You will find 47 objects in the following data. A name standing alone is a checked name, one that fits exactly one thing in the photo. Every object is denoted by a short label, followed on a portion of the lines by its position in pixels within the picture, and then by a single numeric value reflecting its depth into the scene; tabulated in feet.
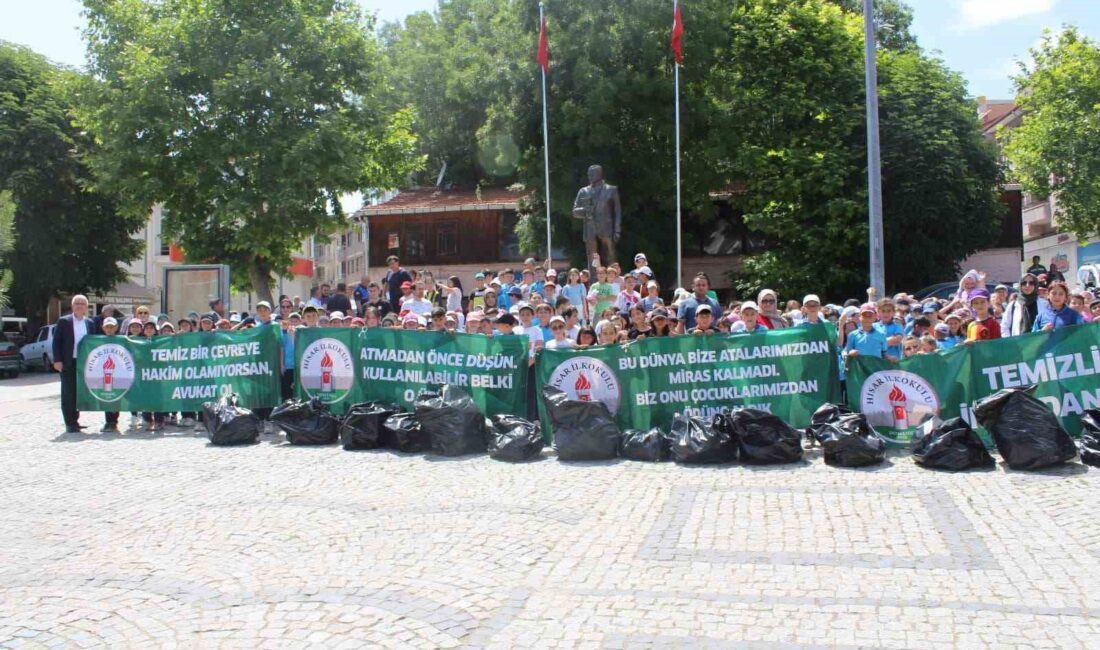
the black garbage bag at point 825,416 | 32.95
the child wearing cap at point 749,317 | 37.01
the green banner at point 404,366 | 38.14
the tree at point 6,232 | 103.91
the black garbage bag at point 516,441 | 33.96
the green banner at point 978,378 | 32.40
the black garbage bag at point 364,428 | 36.78
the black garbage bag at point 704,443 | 32.09
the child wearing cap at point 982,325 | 36.94
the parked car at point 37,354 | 114.01
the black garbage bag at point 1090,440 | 29.89
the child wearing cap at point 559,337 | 38.06
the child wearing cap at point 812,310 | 37.08
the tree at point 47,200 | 124.36
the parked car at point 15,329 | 118.42
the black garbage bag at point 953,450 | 30.07
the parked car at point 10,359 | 104.63
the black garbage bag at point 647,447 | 33.35
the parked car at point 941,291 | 84.31
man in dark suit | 44.50
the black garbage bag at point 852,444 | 30.91
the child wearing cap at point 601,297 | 49.34
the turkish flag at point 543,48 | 82.07
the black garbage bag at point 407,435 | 36.04
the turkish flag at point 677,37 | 75.92
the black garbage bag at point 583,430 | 33.50
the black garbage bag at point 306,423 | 38.32
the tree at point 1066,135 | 115.96
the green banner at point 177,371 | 43.21
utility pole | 58.23
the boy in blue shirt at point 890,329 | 34.81
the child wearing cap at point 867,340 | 34.58
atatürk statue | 65.77
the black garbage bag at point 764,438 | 31.83
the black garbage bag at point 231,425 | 39.09
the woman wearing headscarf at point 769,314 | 38.27
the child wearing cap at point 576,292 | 52.75
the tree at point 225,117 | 91.66
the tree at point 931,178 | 100.42
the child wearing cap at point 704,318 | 37.93
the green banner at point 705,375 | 34.86
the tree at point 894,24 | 146.61
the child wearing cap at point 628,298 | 47.98
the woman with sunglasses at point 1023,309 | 39.96
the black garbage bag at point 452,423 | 35.17
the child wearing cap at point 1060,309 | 35.50
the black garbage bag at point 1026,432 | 29.35
